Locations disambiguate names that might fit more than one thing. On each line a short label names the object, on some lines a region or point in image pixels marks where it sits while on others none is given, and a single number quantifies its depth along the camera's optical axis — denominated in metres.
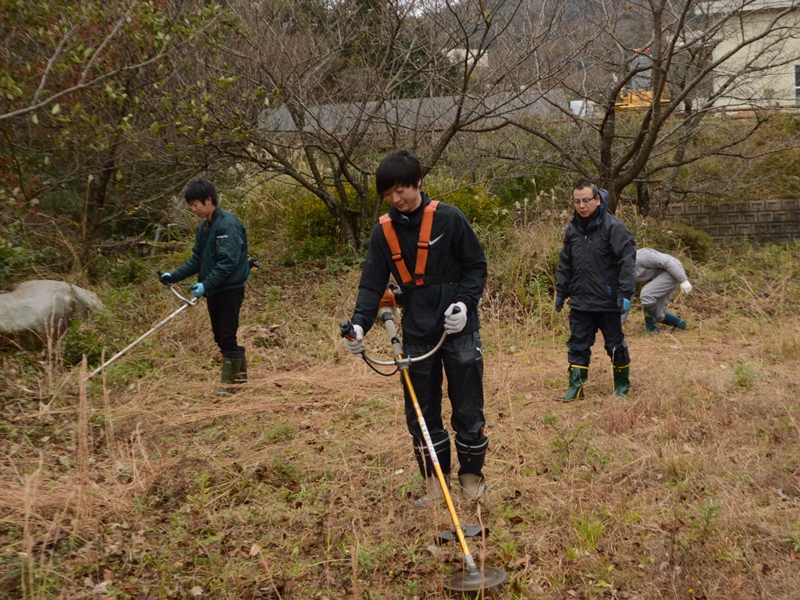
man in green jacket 6.70
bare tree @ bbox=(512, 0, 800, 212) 10.40
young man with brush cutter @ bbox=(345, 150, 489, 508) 3.96
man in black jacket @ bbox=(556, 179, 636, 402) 6.22
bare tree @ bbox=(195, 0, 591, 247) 9.97
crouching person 8.89
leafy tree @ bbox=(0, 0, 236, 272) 7.08
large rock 7.38
